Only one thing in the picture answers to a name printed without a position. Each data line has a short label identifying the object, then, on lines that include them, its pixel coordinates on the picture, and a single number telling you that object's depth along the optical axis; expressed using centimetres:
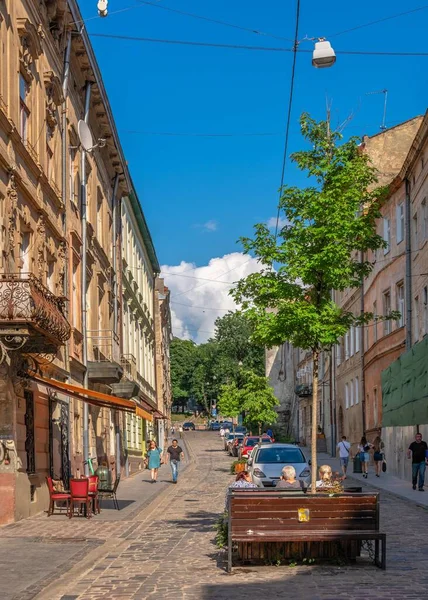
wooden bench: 1075
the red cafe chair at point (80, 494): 1902
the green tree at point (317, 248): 1416
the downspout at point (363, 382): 4441
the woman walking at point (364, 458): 3388
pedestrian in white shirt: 3394
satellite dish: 2544
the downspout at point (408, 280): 3422
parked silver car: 2280
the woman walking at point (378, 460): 3388
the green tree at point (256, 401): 5938
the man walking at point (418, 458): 2531
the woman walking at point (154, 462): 3350
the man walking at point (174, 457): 3272
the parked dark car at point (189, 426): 10738
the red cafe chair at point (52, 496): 1902
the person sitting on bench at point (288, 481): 1285
